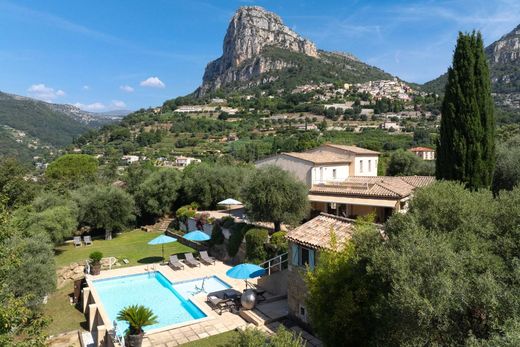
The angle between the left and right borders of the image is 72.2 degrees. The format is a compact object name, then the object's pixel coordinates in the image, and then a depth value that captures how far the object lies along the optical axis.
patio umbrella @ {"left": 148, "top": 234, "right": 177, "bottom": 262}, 26.09
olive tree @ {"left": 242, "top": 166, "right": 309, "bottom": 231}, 22.59
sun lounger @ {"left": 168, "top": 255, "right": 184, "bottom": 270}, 24.16
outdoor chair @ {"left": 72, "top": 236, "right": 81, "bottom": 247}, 32.01
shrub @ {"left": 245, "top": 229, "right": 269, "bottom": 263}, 21.41
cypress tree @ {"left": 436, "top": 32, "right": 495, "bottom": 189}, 18.97
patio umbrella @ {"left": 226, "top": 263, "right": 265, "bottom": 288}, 17.53
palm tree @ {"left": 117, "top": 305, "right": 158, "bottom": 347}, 13.45
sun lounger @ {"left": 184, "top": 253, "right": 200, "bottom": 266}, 24.54
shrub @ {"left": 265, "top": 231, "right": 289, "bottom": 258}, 20.09
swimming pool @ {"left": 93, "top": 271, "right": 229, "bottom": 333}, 17.88
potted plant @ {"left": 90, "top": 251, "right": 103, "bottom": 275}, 23.34
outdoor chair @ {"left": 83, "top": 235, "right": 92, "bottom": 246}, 32.28
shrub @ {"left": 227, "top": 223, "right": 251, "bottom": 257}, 24.20
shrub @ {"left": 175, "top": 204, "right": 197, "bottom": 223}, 32.25
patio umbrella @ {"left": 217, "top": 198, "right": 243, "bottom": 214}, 32.06
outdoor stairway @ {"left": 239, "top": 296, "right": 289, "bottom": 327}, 15.46
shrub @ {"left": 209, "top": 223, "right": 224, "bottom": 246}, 26.58
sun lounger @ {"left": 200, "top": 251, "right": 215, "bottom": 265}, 24.86
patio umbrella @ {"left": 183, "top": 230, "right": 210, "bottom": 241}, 25.86
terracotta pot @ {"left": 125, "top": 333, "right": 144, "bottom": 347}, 13.41
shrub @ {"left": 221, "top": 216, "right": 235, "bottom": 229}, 26.14
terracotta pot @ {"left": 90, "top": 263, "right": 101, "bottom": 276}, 23.31
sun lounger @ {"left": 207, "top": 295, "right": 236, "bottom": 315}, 17.22
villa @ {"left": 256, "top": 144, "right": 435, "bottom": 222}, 24.53
